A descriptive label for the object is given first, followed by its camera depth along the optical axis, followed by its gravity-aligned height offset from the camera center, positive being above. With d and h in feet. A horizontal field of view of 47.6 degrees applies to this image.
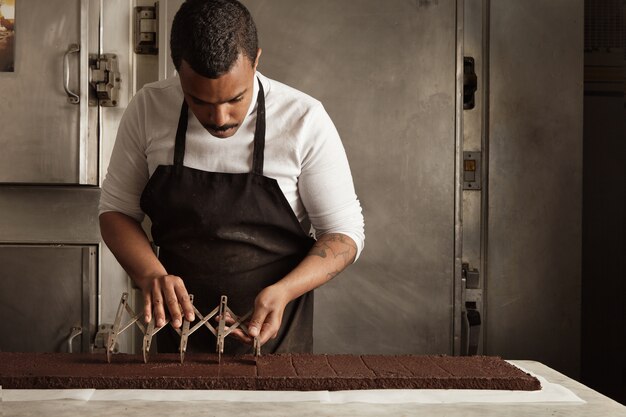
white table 4.40 -1.31
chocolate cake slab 4.92 -1.24
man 6.53 +0.05
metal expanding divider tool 5.31 -0.99
